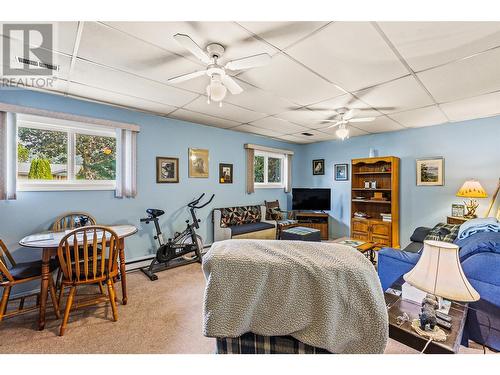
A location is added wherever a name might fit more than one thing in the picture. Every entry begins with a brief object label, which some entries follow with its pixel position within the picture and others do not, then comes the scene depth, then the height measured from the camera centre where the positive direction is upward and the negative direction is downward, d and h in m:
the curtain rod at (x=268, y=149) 4.93 +0.84
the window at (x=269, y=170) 5.46 +0.38
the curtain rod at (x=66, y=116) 2.52 +0.83
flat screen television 5.40 -0.34
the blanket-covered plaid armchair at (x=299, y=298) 0.87 -0.44
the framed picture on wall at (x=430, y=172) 4.00 +0.26
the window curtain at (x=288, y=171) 5.88 +0.36
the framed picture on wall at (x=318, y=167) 5.73 +0.47
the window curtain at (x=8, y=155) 2.48 +0.30
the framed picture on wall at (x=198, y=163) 4.12 +0.40
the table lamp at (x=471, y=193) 3.36 -0.10
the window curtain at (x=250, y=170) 4.97 +0.32
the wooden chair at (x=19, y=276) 1.98 -0.84
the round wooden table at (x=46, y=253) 2.03 -0.67
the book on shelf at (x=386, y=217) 4.39 -0.60
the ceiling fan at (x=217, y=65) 1.61 +0.91
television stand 5.24 -0.82
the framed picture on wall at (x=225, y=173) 4.56 +0.23
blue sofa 1.58 -0.69
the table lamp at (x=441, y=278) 1.16 -0.48
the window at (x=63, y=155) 2.76 +0.38
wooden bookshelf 4.37 -0.29
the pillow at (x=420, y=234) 3.63 -0.77
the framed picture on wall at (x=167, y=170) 3.72 +0.24
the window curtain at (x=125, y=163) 3.32 +0.30
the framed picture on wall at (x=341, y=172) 5.29 +0.32
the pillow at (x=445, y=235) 2.92 -0.64
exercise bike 3.34 -0.98
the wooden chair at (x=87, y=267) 2.05 -0.81
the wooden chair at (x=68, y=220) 2.76 -0.47
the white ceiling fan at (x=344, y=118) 3.28 +1.02
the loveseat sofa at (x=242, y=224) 4.22 -0.80
